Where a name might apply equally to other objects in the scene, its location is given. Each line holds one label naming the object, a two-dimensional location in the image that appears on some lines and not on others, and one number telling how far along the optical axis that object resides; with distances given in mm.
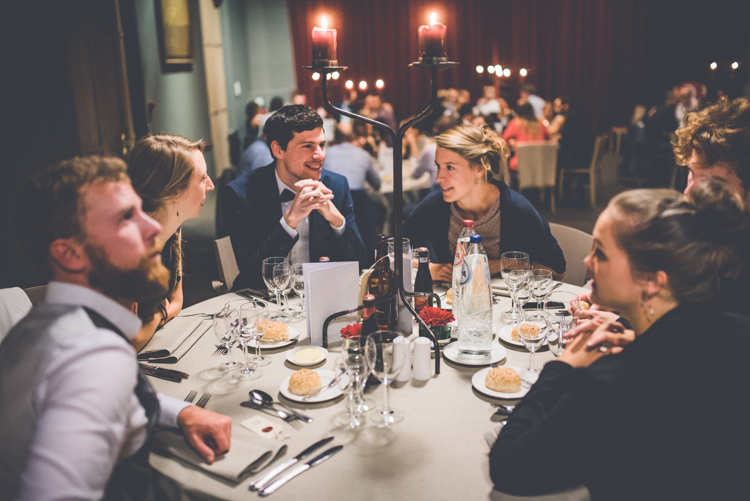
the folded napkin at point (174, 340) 1580
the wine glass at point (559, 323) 1372
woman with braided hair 1837
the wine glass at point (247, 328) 1485
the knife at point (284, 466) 1026
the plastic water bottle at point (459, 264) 1653
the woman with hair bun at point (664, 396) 981
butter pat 1527
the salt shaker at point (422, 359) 1392
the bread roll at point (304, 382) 1338
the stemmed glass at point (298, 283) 1855
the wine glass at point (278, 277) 1788
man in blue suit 2365
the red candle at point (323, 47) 1508
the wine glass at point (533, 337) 1393
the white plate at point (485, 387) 1316
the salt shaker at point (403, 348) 1330
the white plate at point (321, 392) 1320
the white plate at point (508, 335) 1623
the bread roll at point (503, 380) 1332
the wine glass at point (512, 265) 1768
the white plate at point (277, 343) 1645
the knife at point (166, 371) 1471
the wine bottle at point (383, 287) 1535
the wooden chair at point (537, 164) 6695
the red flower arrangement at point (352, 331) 1529
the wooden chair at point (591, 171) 7238
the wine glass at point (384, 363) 1178
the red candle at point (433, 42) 1411
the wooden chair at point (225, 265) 2484
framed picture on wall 5043
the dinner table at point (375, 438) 1018
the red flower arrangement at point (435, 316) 1609
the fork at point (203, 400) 1320
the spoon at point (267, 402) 1261
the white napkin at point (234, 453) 1058
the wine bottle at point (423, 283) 1746
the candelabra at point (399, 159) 1409
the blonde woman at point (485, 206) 2328
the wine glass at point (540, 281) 1746
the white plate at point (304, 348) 1515
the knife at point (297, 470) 1011
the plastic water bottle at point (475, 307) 1513
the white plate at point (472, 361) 1503
